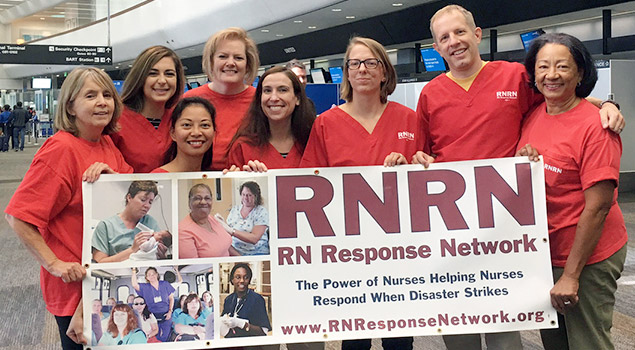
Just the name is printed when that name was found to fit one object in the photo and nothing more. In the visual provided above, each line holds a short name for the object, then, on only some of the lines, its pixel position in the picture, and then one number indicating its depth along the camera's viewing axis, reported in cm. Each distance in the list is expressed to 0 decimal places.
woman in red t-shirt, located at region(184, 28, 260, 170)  309
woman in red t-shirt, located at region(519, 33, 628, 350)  232
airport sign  2103
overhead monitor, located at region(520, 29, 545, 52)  1274
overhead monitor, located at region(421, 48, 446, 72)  1552
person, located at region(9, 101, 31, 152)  2535
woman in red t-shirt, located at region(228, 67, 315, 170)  279
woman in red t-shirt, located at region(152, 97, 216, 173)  263
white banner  250
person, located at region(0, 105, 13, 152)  2594
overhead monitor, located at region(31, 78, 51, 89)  3775
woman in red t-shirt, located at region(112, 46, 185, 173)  286
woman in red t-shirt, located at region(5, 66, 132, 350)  232
